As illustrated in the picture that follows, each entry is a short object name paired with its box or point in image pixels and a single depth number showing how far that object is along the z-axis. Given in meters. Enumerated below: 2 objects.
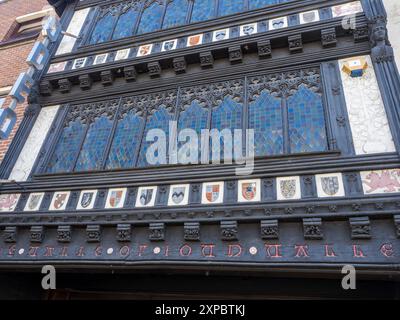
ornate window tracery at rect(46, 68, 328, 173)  6.72
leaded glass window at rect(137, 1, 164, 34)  9.98
